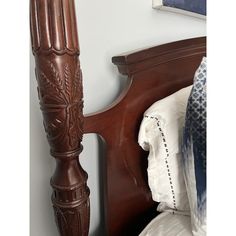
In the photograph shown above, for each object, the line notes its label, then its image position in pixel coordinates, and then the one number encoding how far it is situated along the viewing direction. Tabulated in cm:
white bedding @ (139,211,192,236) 88
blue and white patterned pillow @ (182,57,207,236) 82
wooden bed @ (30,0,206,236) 71
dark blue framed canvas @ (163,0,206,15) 120
